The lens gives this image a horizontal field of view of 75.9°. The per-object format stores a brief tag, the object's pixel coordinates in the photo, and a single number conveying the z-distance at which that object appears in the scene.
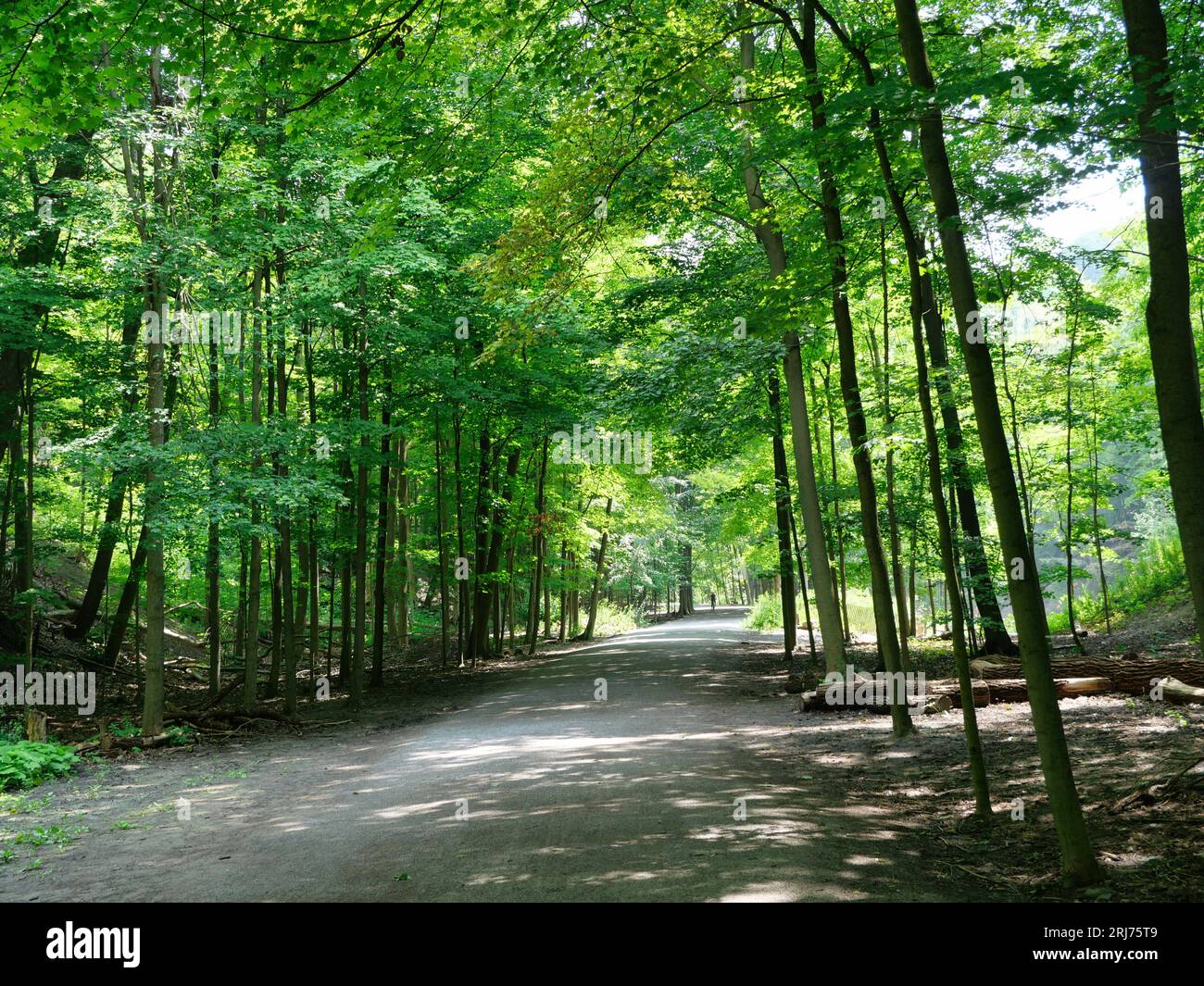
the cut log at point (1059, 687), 10.20
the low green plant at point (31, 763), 9.06
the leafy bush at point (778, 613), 29.30
